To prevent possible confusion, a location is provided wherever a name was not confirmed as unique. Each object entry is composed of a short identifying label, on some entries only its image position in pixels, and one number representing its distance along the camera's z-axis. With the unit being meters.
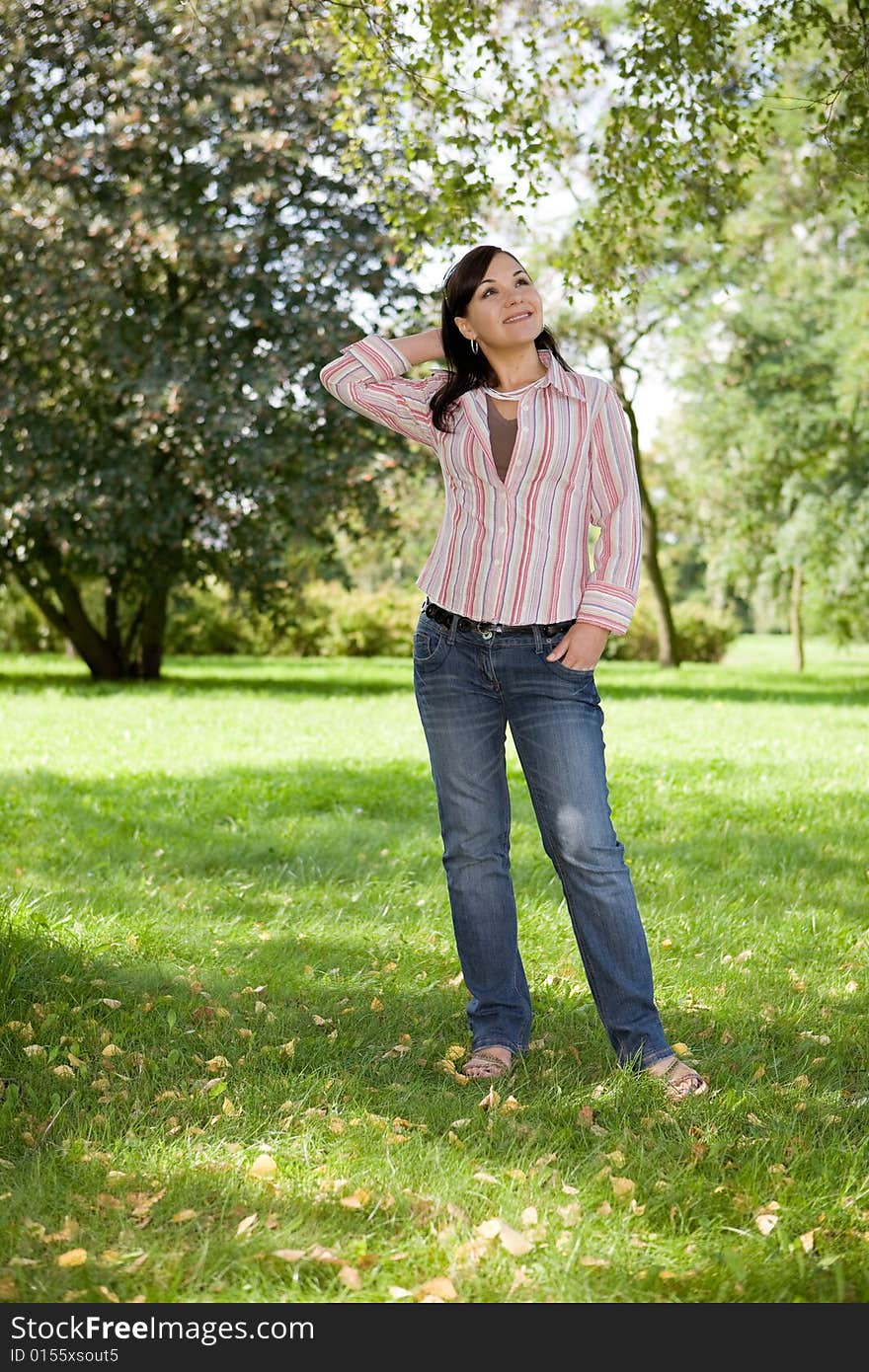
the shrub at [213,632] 28.08
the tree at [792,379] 18.81
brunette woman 3.42
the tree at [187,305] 16.25
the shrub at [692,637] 31.78
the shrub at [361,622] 28.80
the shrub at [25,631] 27.67
